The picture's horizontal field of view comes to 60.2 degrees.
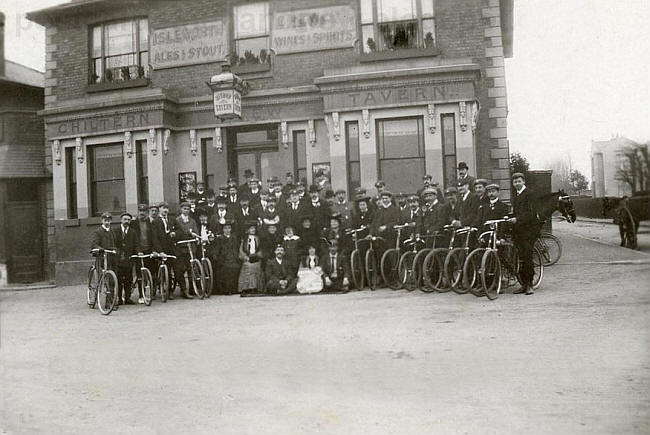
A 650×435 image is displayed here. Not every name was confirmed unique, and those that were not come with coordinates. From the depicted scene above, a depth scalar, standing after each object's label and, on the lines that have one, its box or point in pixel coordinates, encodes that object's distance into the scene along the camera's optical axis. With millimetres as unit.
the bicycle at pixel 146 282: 8156
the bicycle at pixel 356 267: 8016
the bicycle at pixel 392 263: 7852
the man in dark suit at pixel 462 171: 8420
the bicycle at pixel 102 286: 7527
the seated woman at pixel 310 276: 8055
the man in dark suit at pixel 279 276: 8172
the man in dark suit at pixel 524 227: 6719
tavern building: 9031
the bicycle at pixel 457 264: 7020
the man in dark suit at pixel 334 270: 8014
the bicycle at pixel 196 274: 8422
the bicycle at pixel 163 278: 8352
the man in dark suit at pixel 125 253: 8344
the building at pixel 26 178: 11688
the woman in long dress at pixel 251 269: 8422
